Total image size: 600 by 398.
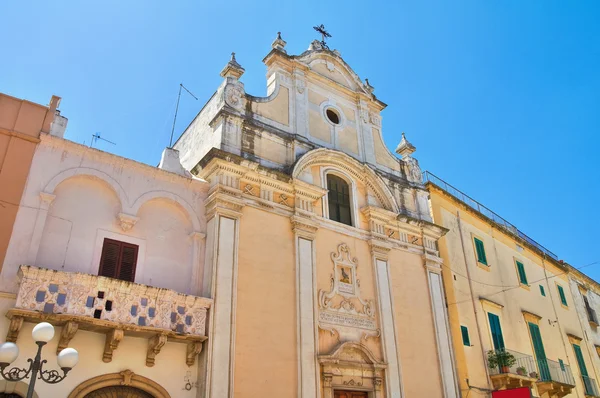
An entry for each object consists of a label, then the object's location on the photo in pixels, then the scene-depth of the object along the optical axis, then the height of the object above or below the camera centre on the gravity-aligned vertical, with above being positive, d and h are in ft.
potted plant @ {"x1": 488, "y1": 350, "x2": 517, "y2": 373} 54.75 +9.67
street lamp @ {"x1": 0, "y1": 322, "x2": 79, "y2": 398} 22.79 +4.79
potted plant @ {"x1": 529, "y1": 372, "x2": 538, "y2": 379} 58.65 +8.82
